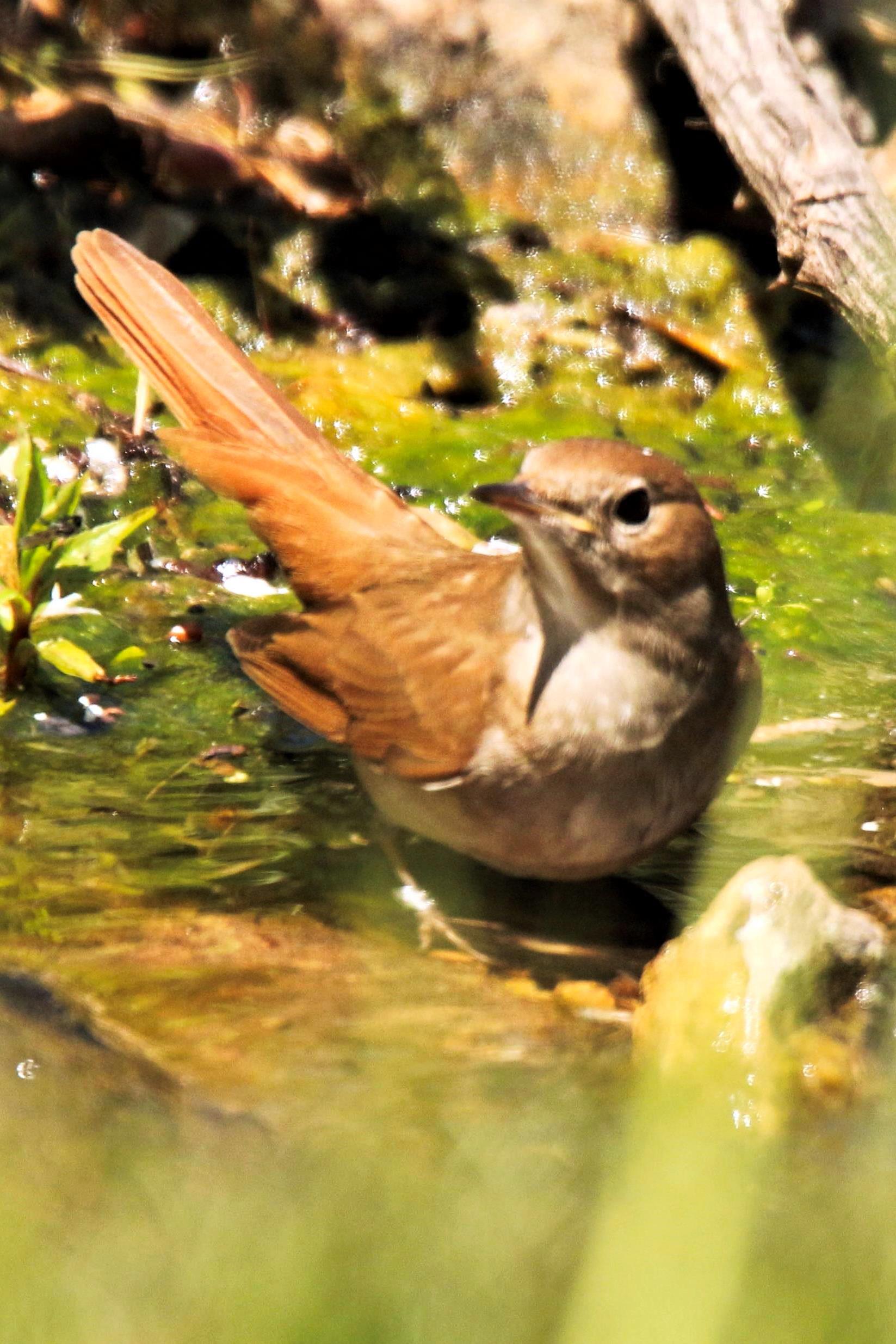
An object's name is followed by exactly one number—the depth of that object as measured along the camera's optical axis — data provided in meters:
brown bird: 6.95
